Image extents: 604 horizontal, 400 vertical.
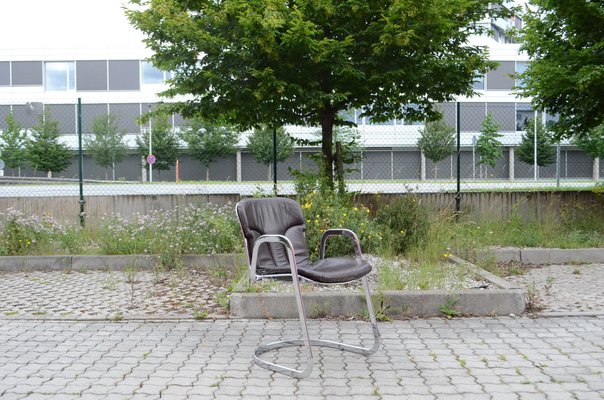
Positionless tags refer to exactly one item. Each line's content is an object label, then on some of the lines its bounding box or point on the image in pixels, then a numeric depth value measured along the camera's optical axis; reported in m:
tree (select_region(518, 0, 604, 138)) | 9.73
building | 11.60
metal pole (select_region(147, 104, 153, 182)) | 16.14
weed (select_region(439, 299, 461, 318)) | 5.93
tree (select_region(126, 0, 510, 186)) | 8.64
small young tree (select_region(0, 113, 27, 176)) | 12.55
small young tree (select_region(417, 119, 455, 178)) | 12.30
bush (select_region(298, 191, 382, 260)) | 7.93
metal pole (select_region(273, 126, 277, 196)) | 11.43
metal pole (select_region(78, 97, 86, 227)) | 10.54
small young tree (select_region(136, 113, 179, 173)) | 16.33
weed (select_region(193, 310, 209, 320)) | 5.84
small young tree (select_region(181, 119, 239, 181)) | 13.45
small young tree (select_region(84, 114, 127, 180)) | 14.44
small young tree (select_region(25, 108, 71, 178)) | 15.25
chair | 4.32
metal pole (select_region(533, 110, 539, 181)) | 13.84
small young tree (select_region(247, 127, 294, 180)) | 11.45
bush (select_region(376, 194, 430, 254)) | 8.71
